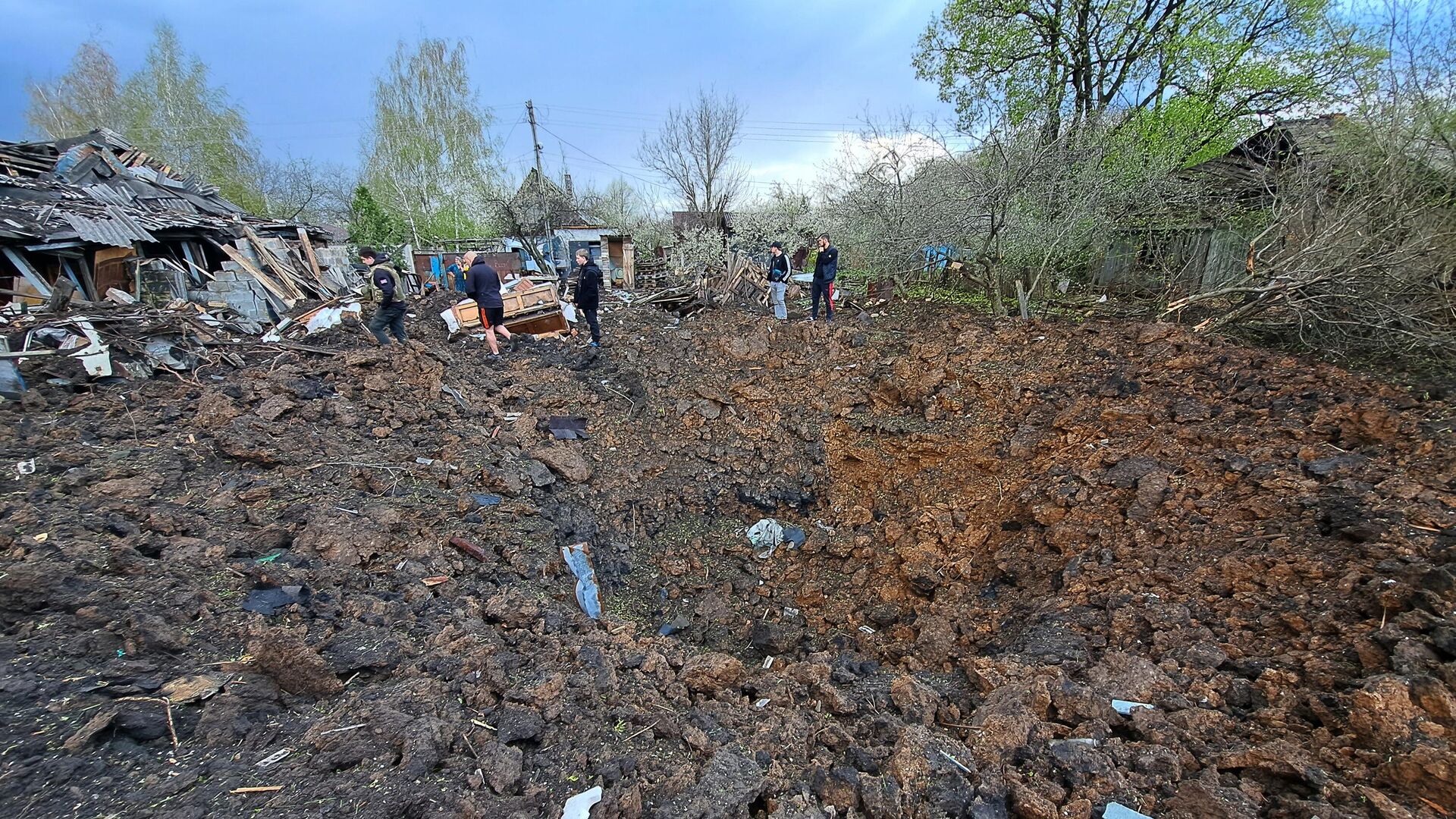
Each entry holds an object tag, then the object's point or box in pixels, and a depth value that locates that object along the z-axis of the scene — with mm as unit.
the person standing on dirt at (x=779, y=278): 9633
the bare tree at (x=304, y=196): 24156
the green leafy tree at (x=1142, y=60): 9250
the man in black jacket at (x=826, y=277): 9258
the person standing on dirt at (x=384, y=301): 7012
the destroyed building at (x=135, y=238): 8445
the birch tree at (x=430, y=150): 24250
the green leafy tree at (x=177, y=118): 20281
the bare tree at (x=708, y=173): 18781
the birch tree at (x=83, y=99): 21516
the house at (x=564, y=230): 14945
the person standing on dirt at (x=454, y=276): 11430
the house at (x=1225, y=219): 6602
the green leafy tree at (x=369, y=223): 21078
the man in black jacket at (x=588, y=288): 8266
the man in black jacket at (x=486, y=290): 7637
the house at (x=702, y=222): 18969
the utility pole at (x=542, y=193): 16188
